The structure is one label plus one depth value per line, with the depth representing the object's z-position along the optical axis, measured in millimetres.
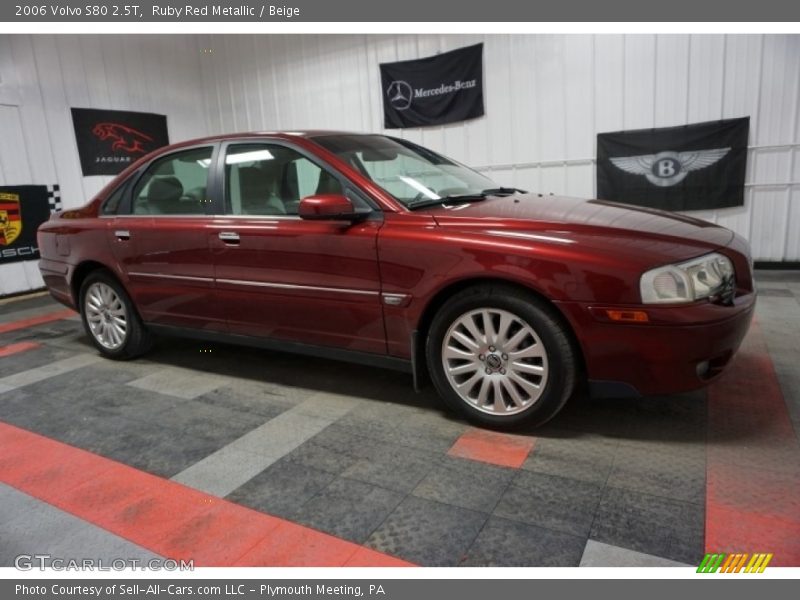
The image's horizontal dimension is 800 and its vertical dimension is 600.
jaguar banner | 7344
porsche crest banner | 6469
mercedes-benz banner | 6895
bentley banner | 5766
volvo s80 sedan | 2002
